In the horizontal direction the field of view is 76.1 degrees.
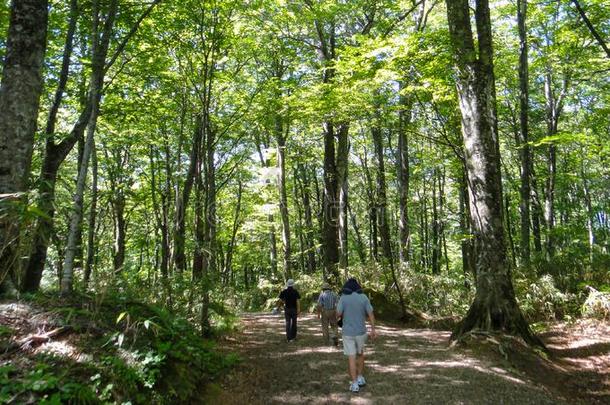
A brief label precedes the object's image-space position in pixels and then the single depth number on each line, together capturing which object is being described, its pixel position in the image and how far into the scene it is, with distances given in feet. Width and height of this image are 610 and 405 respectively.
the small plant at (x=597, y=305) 33.81
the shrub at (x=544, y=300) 38.17
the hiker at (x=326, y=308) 33.05
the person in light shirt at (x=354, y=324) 22.09
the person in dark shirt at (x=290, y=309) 34.83
